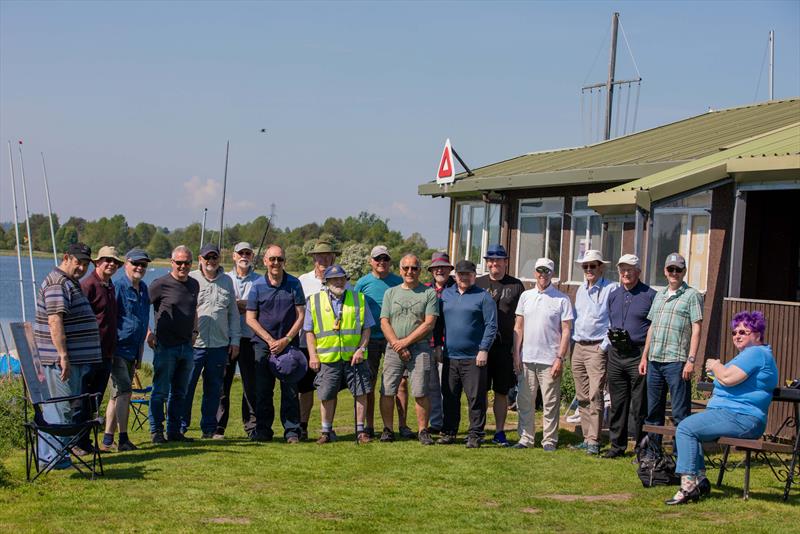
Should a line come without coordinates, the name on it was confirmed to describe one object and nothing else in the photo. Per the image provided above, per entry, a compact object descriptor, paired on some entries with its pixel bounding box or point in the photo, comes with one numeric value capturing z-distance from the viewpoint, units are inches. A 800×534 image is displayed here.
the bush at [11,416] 524.5
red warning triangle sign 861.2
